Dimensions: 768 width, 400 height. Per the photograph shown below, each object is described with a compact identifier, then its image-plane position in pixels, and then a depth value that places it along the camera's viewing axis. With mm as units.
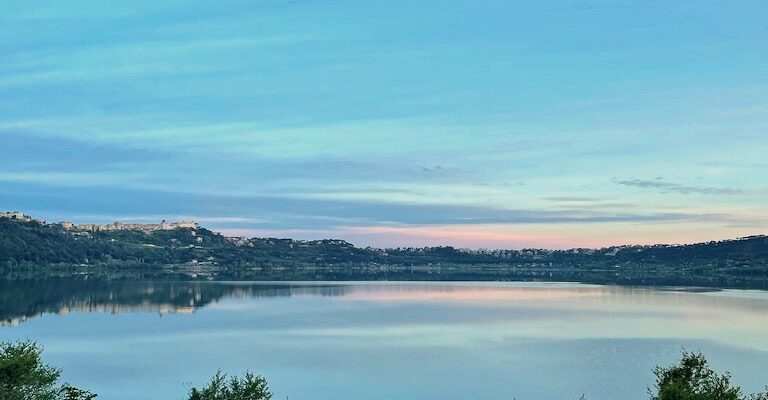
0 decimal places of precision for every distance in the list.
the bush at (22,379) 15109
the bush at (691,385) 13734
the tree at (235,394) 14969
